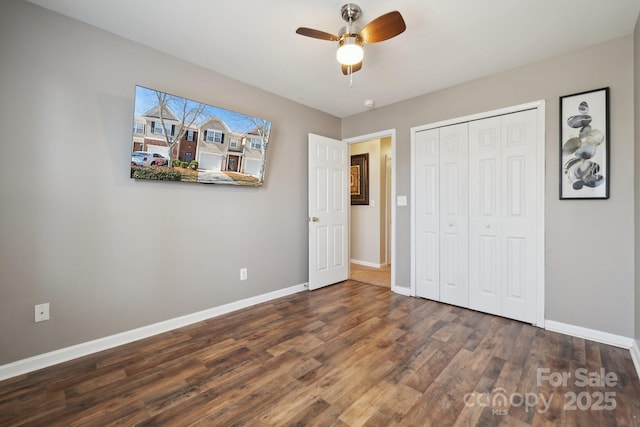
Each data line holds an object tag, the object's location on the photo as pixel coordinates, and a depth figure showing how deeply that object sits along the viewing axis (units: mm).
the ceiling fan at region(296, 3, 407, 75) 1827
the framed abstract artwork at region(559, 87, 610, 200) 2287
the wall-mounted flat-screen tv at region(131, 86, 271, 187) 2256
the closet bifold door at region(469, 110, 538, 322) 2664
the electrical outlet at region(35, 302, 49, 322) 1948
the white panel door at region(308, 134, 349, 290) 3713
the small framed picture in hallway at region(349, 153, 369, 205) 5301
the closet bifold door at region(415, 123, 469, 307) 3096
